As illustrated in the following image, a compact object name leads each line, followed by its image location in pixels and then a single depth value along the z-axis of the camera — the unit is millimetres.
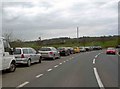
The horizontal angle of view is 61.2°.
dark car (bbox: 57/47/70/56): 16345
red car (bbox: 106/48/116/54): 20298
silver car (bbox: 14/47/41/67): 7900
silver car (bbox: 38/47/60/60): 11457
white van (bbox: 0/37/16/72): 5662
